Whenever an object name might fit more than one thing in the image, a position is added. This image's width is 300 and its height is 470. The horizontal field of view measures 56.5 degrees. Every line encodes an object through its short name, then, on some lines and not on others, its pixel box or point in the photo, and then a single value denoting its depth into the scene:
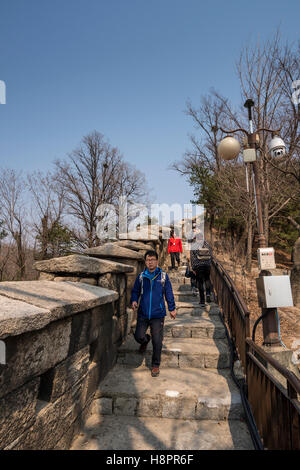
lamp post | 4.81
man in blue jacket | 3.75
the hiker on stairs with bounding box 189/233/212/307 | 6.46
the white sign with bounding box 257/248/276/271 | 4.94
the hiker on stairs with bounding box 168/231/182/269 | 11.10
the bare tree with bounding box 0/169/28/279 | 14.20
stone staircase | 2.57
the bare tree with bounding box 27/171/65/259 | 14.43
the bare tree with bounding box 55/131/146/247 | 22.45
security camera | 5.58
